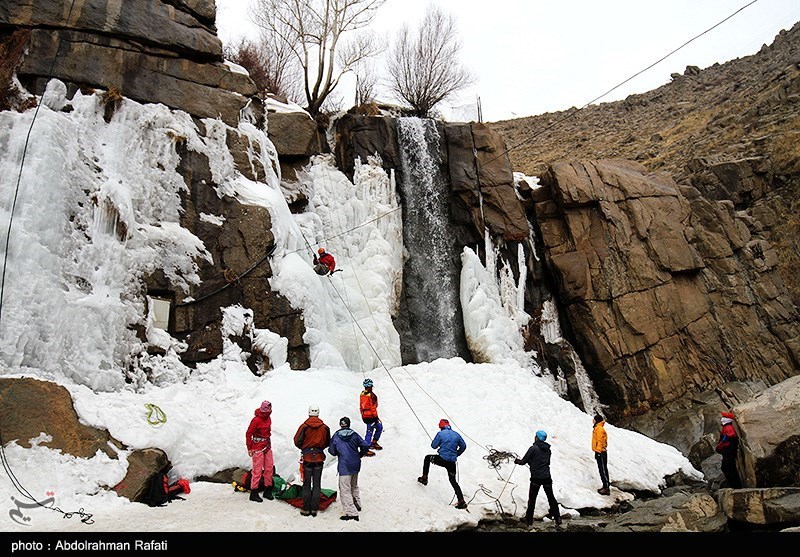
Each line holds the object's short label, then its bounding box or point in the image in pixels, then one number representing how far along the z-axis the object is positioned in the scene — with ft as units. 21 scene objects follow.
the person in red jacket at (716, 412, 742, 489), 31.50
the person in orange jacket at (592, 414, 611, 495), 33.04
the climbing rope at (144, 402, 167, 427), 26.30
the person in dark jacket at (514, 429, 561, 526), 26.99
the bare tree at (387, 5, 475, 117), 81.61
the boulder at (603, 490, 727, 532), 26.23
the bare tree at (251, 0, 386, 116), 66.63
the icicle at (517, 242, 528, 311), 58.54
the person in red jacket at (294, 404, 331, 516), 22.61
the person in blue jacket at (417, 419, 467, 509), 26.87
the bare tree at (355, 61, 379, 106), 80.03
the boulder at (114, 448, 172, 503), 22.34
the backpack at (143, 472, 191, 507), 22.27
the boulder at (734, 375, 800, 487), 28.27
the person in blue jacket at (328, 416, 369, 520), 22.77
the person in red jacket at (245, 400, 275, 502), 23.91
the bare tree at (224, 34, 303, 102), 64.13
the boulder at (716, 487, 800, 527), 23.84
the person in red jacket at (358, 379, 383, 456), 31.55
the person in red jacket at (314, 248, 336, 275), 43.27
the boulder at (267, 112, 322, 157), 51.37
